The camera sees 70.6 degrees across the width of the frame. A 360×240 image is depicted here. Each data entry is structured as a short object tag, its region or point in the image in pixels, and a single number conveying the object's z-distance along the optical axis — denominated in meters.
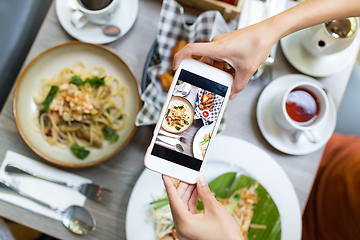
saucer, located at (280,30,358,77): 1.06
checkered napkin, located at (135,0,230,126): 0.92
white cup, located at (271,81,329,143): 0.92
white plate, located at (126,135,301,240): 0.96
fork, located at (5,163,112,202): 1.02
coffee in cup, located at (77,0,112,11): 0.94
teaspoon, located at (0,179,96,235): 1.00
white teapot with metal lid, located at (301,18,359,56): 0.90
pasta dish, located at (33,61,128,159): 1.03
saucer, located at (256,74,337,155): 1.02
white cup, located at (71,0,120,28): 0.93
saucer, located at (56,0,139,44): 1.04
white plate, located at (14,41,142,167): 0.99
